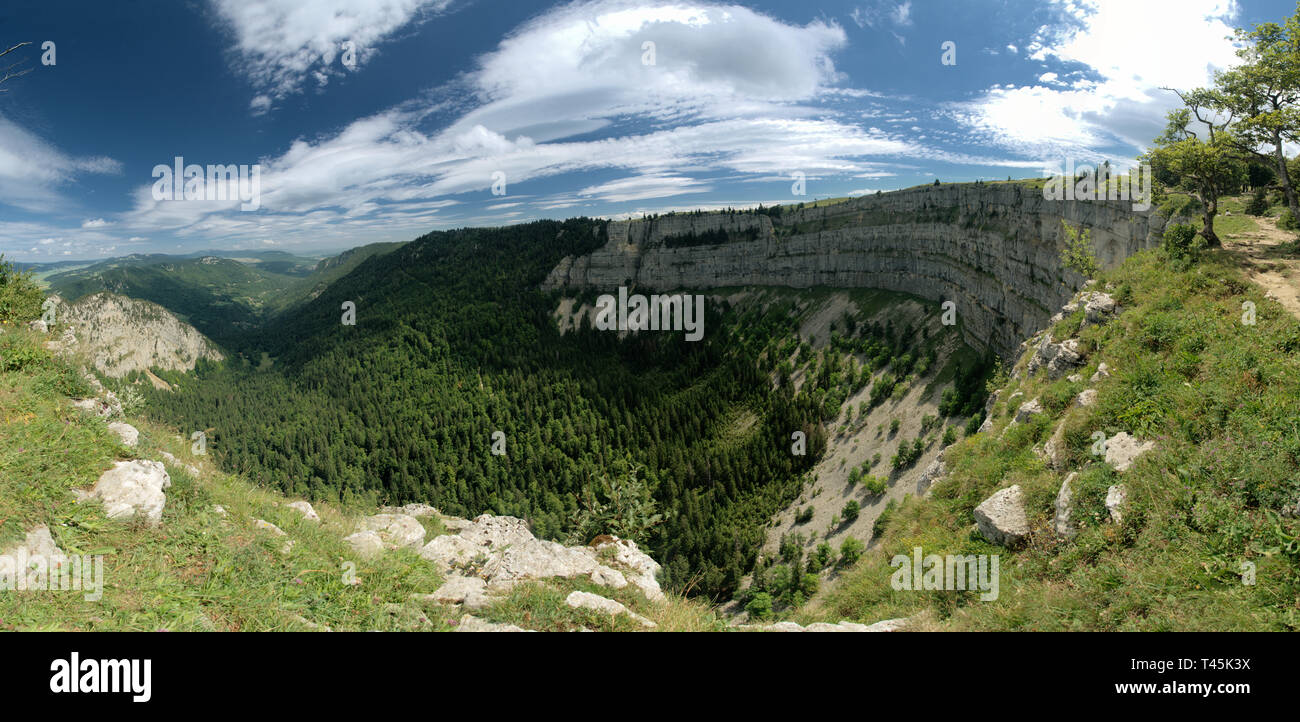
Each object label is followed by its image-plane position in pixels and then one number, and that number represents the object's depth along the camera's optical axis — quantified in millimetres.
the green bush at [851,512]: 46625
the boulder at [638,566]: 13075
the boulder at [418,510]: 22656
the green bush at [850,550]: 36741
